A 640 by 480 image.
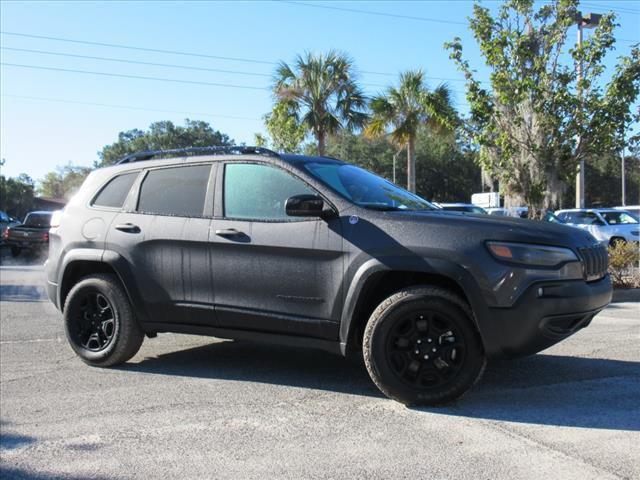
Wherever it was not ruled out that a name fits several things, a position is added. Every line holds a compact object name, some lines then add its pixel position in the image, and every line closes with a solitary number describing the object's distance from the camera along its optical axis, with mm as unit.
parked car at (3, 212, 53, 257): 20562
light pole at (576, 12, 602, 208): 11859
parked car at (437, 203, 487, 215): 19519
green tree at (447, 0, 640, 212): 11438
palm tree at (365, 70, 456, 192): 22672
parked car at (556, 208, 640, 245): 20281
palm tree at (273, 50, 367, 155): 22672
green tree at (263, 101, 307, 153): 22984
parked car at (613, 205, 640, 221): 22319
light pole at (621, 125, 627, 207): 50344
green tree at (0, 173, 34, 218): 50125
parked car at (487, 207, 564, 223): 13064
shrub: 10312
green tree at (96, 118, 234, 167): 66125
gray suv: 4094
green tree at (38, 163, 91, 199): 103188
